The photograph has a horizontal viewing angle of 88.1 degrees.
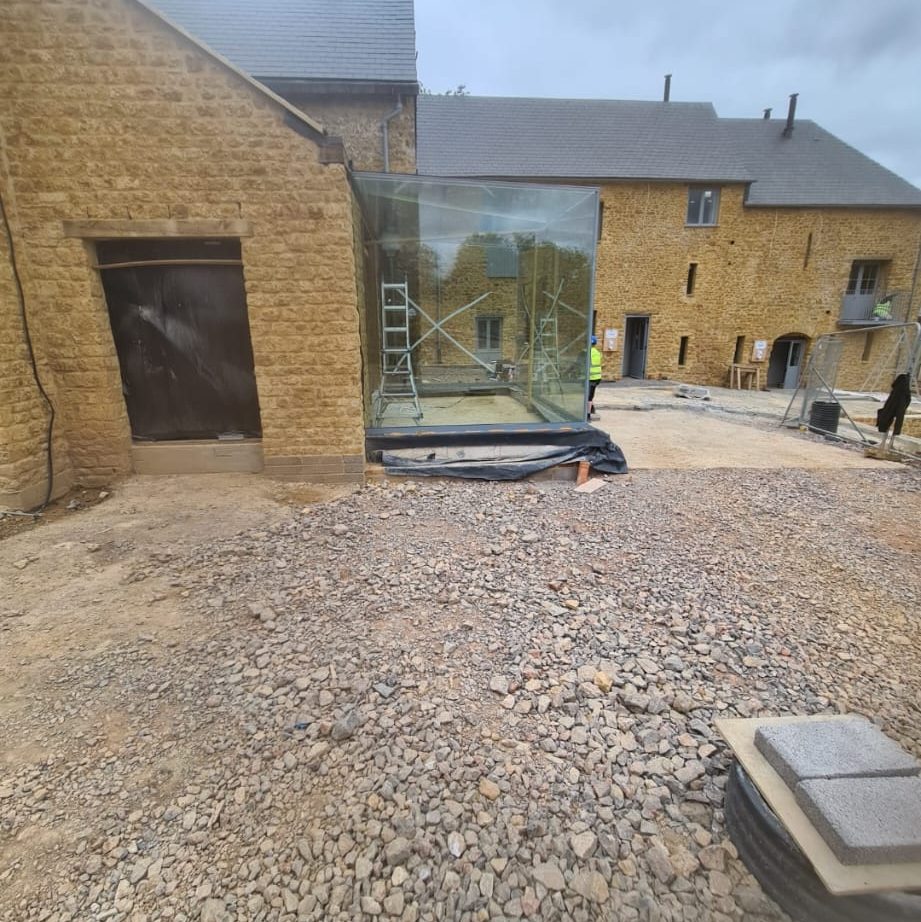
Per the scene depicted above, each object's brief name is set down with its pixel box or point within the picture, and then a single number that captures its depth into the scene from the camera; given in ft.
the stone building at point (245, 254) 15.11
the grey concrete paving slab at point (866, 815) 4.32
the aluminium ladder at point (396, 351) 25.50
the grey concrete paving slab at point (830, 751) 5.17
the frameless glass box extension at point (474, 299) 20.72
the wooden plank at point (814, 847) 4.18
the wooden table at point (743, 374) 64.59
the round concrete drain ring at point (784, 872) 4.22
